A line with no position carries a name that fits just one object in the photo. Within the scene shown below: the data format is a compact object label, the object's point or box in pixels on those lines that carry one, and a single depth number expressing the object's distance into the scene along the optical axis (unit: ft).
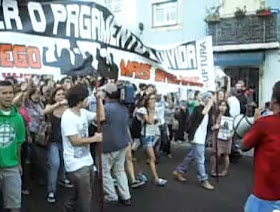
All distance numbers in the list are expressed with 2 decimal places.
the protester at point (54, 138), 23.38
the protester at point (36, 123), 26.00
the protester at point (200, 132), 27.17
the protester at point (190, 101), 43.35
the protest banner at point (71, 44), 16.85
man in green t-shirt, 16.47
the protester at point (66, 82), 28.98
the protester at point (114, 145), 23.35
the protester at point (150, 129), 27.78
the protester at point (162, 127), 36.76
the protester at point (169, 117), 39.81
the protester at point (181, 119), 43.60
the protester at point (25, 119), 24.45
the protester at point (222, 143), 30.71
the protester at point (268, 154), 13.12
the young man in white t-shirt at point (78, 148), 16.99
